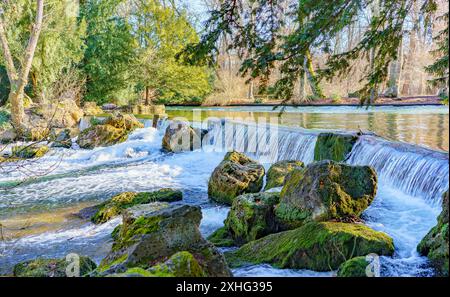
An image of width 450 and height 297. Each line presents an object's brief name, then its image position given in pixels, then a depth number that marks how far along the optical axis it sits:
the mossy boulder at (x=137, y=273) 2.07
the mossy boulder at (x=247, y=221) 5.23
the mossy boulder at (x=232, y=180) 7.32
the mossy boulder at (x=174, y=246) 2.81
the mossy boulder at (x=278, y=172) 7.20
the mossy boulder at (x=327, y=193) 5.06
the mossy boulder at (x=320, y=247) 4.03
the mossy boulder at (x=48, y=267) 4.07
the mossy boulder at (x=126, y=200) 6.64
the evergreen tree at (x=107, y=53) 20.98
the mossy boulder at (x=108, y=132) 13.98
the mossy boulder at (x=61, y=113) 15.86
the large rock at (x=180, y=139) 13.12
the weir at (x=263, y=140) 9.70
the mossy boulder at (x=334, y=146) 8.23
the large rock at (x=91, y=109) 19.13
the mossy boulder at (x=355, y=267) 3.34
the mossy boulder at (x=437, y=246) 3.30
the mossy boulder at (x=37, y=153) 11.97
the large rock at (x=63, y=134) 15.19
